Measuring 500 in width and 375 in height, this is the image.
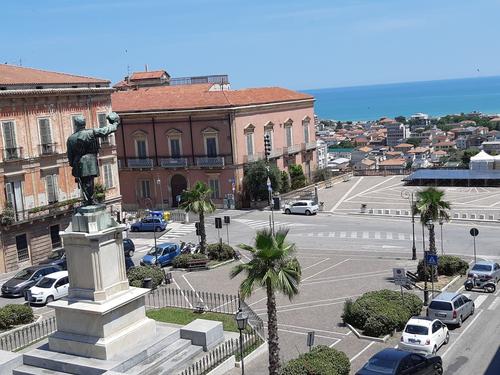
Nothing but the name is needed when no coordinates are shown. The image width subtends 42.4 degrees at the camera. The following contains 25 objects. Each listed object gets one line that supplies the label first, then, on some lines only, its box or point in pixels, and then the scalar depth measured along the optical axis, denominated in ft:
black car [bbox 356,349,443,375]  53.93
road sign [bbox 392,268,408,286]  77.71
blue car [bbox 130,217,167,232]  151.88
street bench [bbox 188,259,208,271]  110.12
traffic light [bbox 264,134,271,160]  135.03
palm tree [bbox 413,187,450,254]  95.40
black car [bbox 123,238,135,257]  124.67
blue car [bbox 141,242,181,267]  113.91
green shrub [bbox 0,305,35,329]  79.56
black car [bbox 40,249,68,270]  108.91
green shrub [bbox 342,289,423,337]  71.15
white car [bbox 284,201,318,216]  164.52
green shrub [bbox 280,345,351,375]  55.52
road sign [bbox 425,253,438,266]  82.74
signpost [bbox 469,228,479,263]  101.55
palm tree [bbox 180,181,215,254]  115.55
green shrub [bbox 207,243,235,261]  115.75
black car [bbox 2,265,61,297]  98.68
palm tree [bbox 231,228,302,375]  53.88
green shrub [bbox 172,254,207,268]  111.04
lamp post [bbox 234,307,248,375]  55.52
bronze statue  59.77
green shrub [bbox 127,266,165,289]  94.19
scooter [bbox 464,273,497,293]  90.17
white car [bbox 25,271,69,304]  93.04
